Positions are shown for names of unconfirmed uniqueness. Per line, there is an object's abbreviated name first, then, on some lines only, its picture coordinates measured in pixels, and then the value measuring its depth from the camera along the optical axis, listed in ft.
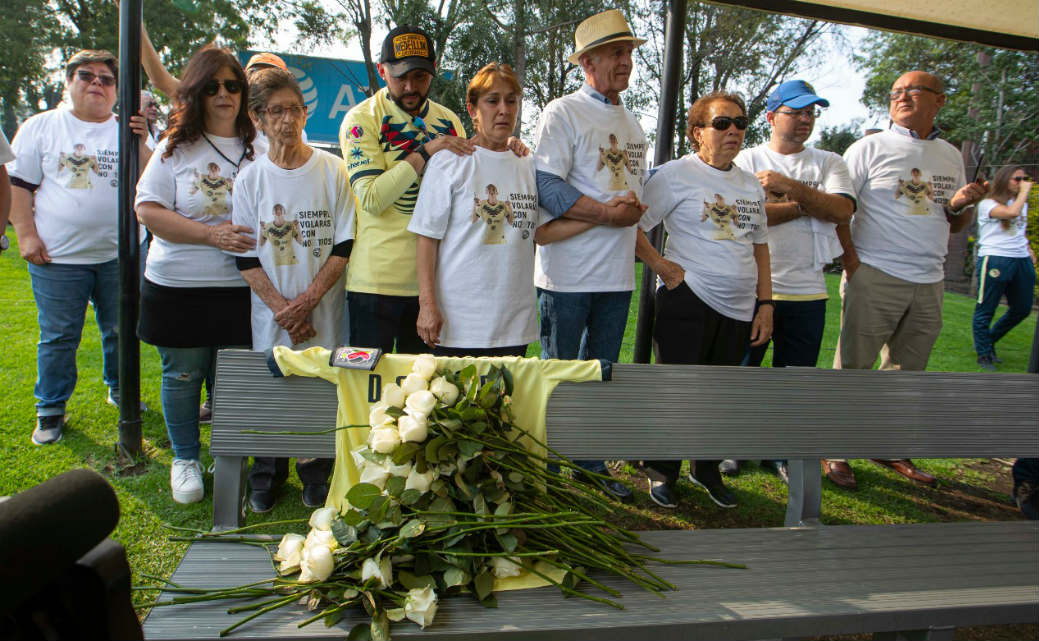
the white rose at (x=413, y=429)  6.00
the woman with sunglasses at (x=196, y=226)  9.89
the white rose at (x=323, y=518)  6.13
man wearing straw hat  10.63
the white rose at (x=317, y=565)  5.56
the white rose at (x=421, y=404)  6.13
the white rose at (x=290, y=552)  5.90
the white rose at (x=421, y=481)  6.11
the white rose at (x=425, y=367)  6.57
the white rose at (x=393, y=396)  6.44
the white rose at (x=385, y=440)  6.07
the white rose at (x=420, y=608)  5.41
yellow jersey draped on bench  7.16
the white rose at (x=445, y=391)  6.42
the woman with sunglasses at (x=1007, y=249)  23.88
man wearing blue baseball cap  12.39
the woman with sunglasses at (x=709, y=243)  10.95
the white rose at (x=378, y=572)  5.55
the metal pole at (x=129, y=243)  11.13
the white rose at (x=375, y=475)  6.21
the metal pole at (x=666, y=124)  12.95
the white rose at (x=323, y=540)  5.81
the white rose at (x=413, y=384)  6.45
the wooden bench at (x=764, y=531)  5.90
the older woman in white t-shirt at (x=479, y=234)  9.78
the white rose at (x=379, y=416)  6.31
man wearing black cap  10.27
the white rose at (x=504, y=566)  6.10
